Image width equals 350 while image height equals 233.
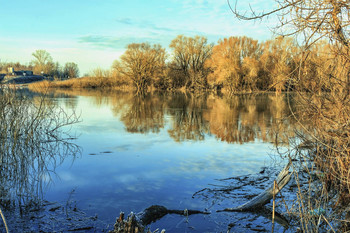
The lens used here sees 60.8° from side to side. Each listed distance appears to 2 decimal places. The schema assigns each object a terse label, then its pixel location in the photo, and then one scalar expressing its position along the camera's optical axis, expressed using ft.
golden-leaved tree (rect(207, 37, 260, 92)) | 131.34
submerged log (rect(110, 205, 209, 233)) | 12.13
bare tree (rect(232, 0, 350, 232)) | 14.46
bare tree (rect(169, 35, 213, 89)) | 181.27
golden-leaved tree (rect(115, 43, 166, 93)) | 158.92
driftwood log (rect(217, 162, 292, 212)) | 16.20
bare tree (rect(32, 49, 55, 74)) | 270.01
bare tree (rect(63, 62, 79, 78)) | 305.53
